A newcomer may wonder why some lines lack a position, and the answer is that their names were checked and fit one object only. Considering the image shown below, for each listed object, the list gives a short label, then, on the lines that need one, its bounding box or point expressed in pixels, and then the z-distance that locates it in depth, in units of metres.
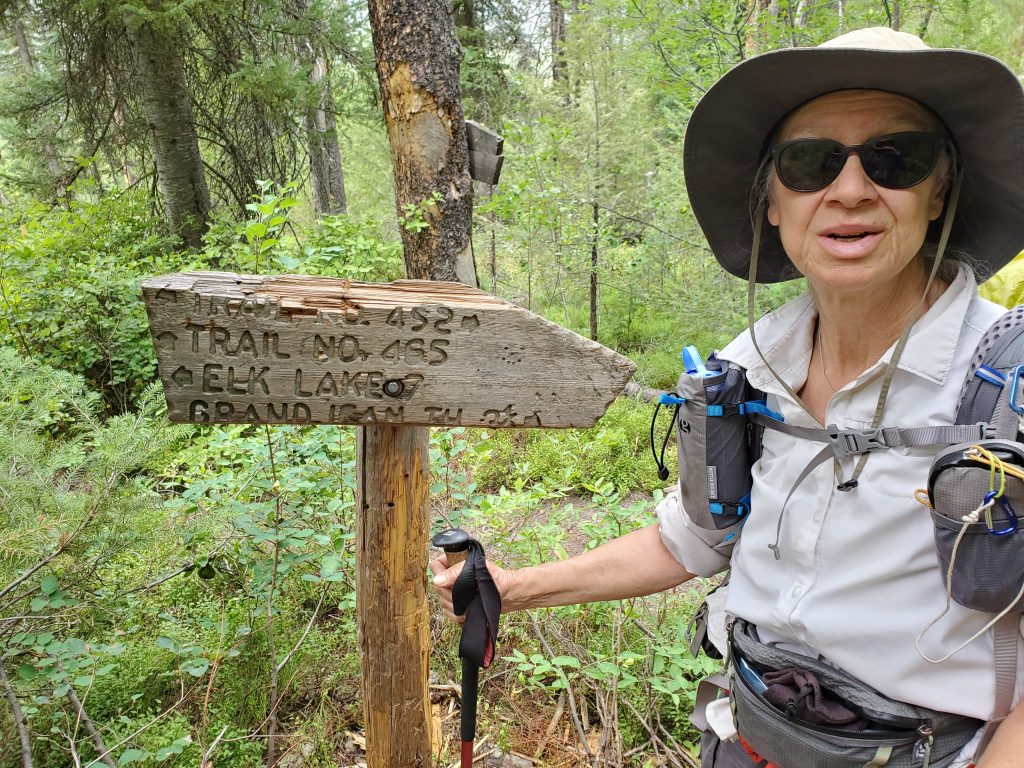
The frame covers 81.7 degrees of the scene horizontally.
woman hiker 1.09
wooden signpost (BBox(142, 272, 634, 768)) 1.23
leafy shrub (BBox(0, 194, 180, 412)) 5.21
